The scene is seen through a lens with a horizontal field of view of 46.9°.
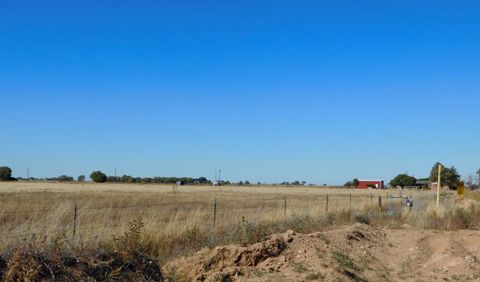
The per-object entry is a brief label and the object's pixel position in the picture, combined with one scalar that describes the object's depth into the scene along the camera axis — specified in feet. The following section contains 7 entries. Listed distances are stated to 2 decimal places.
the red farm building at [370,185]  477.77
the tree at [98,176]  538.06
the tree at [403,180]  466.70
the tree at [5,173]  486.79
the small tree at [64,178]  580.22
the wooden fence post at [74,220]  38.33
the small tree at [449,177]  313.94
